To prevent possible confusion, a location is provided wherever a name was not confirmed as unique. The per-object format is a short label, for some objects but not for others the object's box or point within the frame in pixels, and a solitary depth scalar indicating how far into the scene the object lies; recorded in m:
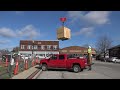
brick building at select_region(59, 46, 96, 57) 38.16
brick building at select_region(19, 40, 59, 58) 34.02
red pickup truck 8.47
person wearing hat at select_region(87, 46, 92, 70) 8.72
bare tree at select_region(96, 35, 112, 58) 35.98
